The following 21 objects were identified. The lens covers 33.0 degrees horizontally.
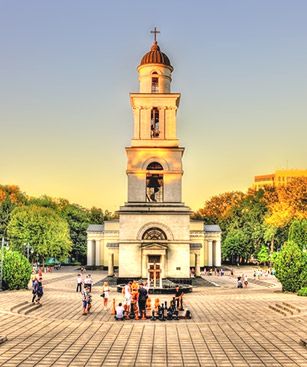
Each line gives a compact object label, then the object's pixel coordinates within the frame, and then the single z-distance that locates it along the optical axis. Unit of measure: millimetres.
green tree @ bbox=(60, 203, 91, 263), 97375
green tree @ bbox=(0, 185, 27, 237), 87500
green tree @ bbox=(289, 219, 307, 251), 54688
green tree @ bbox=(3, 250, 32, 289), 38219
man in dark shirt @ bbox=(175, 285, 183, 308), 27041
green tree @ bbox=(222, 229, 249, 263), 89738
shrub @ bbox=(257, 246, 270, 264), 80438
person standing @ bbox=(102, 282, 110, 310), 28281
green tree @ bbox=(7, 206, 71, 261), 77312
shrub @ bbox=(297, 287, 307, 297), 34522
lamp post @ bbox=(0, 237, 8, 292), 37188
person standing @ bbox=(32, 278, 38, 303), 29297
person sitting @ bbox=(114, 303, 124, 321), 24609
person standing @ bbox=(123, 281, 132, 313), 25812
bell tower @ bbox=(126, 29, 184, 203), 49938
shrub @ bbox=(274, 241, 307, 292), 37500
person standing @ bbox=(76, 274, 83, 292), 39812
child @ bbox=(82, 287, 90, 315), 26297
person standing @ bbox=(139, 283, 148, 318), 25098
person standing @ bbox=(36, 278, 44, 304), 29323
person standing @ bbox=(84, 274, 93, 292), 33594
